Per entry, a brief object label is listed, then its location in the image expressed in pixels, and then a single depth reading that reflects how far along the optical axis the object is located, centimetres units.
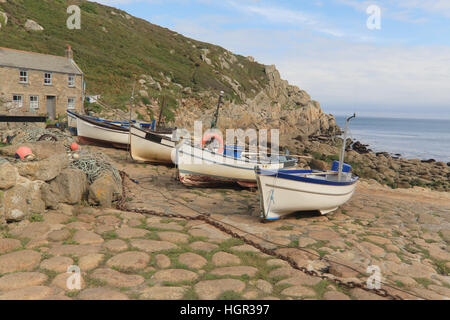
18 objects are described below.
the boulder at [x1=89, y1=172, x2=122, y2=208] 793
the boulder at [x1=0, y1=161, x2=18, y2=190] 625
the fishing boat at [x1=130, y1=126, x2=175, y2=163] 1555
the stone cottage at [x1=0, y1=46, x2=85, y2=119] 2456
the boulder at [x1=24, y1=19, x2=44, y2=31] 4419
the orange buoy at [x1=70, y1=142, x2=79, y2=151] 956
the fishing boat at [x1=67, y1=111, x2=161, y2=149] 1891
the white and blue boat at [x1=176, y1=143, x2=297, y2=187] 1275
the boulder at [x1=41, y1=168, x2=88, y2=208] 699
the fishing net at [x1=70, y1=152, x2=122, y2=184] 845
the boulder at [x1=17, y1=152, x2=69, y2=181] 696
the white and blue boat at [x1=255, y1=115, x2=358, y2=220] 853
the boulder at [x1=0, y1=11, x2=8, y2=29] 4115
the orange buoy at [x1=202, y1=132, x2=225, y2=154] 1418
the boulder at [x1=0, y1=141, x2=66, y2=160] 805
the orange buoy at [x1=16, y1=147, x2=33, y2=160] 750
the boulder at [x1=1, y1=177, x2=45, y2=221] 621
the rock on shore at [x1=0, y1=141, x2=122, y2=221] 633
